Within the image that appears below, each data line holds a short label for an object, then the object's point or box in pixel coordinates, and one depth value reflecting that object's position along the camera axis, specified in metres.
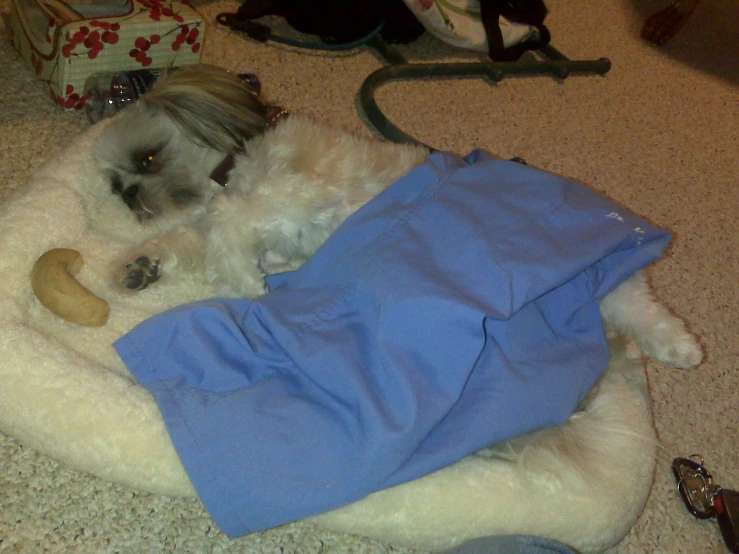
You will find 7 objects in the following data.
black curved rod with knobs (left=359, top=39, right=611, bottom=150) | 1.81
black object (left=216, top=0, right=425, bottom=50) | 2.01
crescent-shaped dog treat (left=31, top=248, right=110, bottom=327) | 1.08
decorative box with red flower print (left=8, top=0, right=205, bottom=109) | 1.48
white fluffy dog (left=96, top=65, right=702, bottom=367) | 1.26
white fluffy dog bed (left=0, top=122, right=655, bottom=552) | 0.93
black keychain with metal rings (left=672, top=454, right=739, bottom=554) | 1.17
